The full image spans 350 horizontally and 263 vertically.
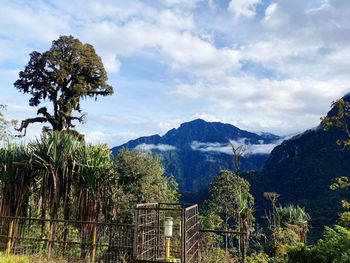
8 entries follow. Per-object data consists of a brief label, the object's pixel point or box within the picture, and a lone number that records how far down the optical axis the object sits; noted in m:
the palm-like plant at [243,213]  8.52
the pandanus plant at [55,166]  9.45
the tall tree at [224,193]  20.61
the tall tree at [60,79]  18.55
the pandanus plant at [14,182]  10.00
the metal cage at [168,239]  5.42
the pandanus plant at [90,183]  9.55
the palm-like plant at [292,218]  13.93
